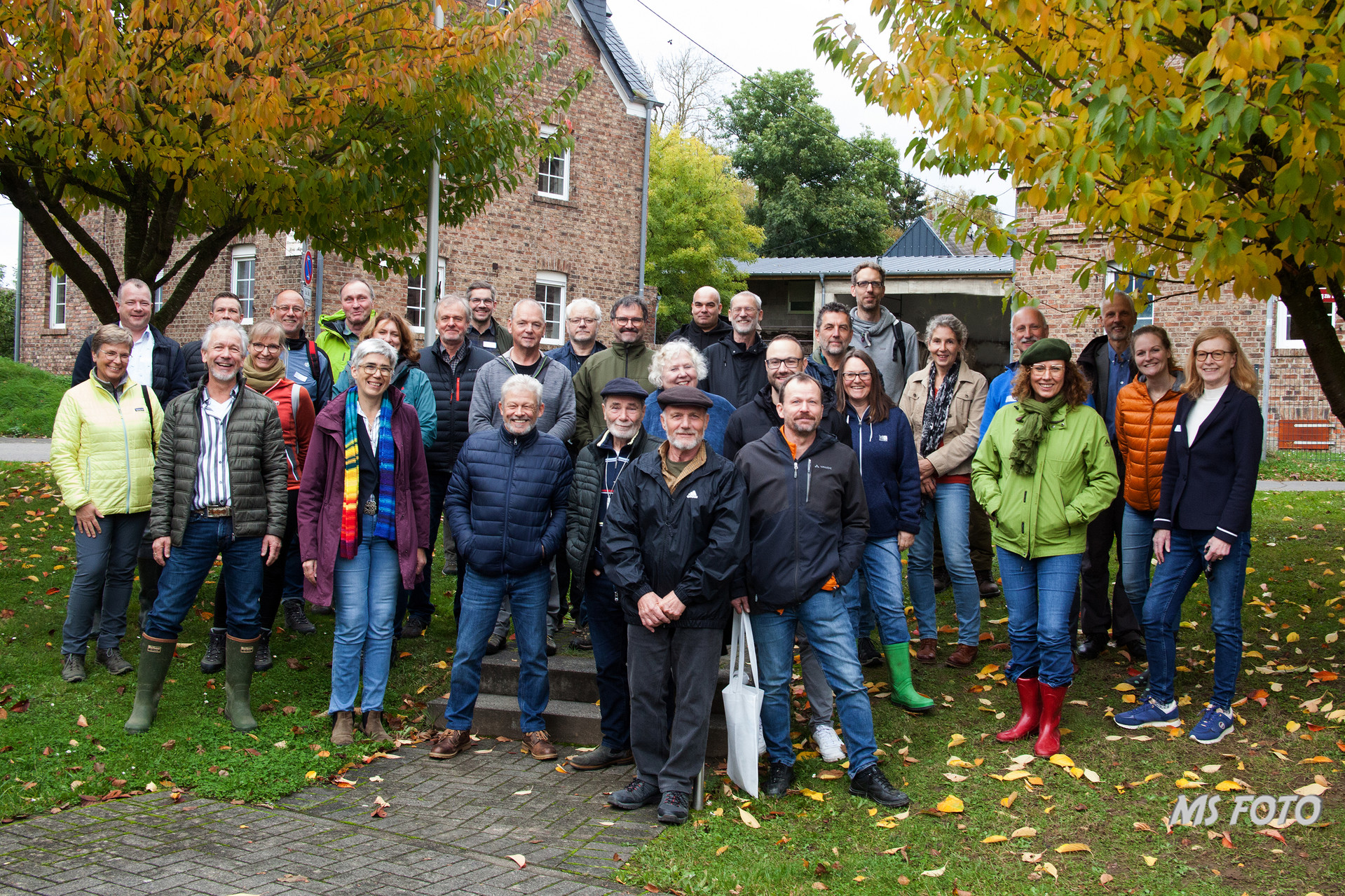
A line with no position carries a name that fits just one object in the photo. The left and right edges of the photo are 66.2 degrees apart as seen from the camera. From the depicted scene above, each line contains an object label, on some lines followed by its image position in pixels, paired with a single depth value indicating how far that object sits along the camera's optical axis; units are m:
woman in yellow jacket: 6.00
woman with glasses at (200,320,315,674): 6.40
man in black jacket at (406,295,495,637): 7.05
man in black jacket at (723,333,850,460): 5.72
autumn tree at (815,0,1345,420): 4.41
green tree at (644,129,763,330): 34.22
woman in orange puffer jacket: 5.90
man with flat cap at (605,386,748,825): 4.84
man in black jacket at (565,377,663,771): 5.38
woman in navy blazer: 5.34
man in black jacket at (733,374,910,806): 4.99
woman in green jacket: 5.32
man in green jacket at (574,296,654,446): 6.45
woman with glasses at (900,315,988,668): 6.52
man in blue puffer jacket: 5.50
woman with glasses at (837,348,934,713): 5.80
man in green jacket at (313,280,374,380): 7.16
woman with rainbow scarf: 5.63
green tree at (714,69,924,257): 45.00
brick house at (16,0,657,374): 21.36
